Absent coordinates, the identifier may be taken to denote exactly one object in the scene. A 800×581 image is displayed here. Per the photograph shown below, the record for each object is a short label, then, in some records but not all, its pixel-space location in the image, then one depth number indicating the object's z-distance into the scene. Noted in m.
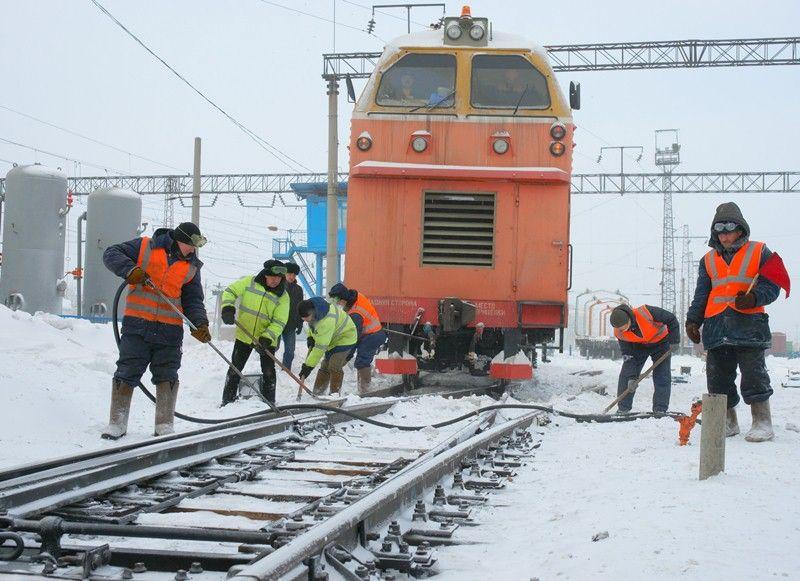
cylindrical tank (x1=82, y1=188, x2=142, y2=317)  23.50
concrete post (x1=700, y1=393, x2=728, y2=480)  4.80
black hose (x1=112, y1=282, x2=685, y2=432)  6.75
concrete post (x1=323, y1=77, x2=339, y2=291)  22.09
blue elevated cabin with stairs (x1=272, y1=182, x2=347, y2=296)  32.53
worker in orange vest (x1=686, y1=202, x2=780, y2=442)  6.60
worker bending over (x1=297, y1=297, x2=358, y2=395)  9.81
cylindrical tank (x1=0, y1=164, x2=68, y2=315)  21.41
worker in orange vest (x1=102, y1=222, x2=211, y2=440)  6.66
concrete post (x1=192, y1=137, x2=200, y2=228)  22.22
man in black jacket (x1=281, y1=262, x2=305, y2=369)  12.06
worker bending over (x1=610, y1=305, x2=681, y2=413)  9.73
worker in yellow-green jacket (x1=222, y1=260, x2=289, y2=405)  9.16
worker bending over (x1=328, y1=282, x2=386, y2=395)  10.41
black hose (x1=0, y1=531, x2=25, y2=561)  3.03
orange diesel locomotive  10.36
